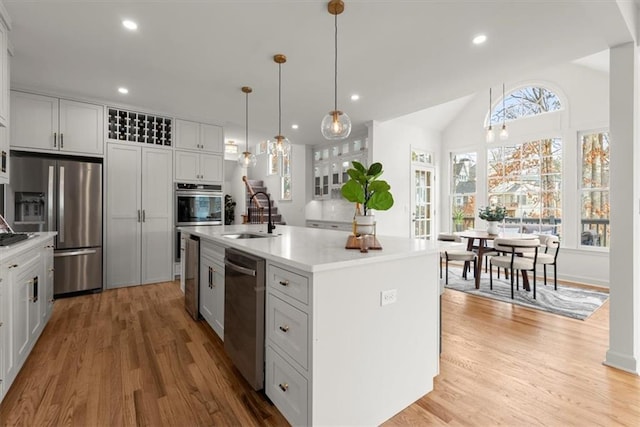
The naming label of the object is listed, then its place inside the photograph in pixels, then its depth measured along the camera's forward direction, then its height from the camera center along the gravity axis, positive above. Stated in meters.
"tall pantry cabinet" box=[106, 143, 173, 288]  4.32 -0.05
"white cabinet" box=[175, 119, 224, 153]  4.92 +1.29
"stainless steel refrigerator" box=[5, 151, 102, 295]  3.60 +0.04
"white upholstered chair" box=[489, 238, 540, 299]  3.73 -0.48
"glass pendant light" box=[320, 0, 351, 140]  2.47 +0.74
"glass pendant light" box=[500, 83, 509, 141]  4.84 +1.29
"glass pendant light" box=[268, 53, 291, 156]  3.31 +0.75
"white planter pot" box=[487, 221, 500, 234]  4.46 -0.21
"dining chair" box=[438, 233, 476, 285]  4.50 -0.64
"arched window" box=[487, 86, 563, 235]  5.14 +0.78
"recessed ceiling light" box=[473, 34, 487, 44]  2.68 +1.59
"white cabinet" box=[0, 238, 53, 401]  1.81 -0.68
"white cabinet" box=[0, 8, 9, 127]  2.38 +1.13
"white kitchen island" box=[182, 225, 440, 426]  1.40 -0.62
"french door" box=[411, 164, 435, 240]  6.11 +0.27
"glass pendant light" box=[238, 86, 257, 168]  3.85 +0.72
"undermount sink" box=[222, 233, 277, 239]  2.84 -0.22
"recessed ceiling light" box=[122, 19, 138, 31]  2.44 +1.55
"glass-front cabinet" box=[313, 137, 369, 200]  6.19 +1.12
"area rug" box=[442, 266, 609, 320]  3.42 -1.07
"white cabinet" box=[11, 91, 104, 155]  3.72 +1.14
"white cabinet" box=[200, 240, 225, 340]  2.47 -0.65
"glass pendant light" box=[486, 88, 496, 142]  4.84 +1.27
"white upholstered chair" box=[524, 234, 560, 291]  4.10 -0.51
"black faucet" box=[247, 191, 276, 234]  3.03 -0.16
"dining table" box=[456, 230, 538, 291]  4.16 -0.36
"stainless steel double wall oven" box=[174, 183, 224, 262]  4.85 +0.12
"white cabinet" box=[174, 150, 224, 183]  4.88 +0.76
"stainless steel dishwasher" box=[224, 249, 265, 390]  1.74 -0.63
